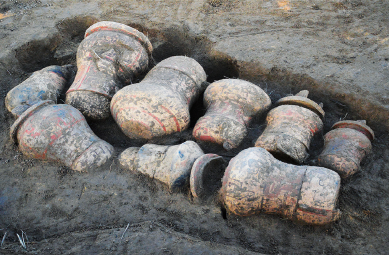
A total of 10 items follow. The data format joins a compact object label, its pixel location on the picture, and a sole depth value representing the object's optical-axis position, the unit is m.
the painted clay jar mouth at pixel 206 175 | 2.86
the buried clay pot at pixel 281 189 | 2.53
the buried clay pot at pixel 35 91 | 3.77
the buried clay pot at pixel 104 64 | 3.74
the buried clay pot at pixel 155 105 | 3.31
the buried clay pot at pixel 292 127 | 3.05
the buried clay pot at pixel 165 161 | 3.00
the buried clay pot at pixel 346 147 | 2.97
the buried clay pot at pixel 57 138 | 3.15
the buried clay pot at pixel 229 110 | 3.33
